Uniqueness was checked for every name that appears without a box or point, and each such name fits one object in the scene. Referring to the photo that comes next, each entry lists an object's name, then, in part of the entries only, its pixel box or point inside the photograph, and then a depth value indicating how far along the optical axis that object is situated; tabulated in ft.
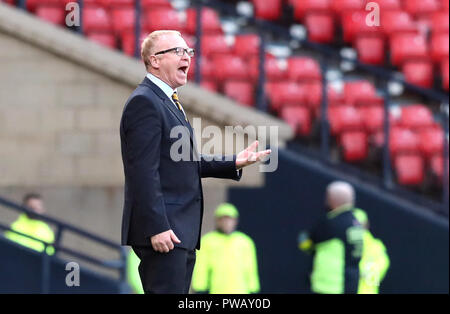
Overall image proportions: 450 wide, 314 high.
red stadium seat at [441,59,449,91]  66.23
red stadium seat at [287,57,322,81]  65.72
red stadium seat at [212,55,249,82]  64.88
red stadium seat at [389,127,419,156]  63.21
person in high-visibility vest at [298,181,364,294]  45.78
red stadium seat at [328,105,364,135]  63.67
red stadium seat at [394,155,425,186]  63.05
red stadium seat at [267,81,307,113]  64.64
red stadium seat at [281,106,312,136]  64.34
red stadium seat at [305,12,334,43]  69.92
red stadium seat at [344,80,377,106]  65.31
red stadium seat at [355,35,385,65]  69.00
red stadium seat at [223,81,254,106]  64.83
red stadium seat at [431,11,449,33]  70.08
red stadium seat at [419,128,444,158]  62.85
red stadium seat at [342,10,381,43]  69.26
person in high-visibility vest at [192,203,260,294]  53.78
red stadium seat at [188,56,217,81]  65.98
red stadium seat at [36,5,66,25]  65.82
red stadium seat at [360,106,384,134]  63.46
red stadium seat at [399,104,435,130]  64.34
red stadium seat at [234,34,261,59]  65.36
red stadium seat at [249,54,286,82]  64.69
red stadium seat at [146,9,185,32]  65.92
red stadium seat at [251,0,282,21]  71.31
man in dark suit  25.52
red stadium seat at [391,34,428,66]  67.92
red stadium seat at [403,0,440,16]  72.74
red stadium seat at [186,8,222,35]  67.92
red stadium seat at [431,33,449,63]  67.51
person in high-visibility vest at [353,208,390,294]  49.88
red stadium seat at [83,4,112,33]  66.13
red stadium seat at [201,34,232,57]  66.59
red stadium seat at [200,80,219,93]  65.51
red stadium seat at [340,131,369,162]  63.67
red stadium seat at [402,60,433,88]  67.41
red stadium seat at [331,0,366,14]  70.75
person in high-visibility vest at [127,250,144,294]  52.21
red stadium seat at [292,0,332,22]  70.38
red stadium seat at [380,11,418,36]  70.13
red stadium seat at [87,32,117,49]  66.01
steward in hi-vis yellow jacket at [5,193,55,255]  56.65
